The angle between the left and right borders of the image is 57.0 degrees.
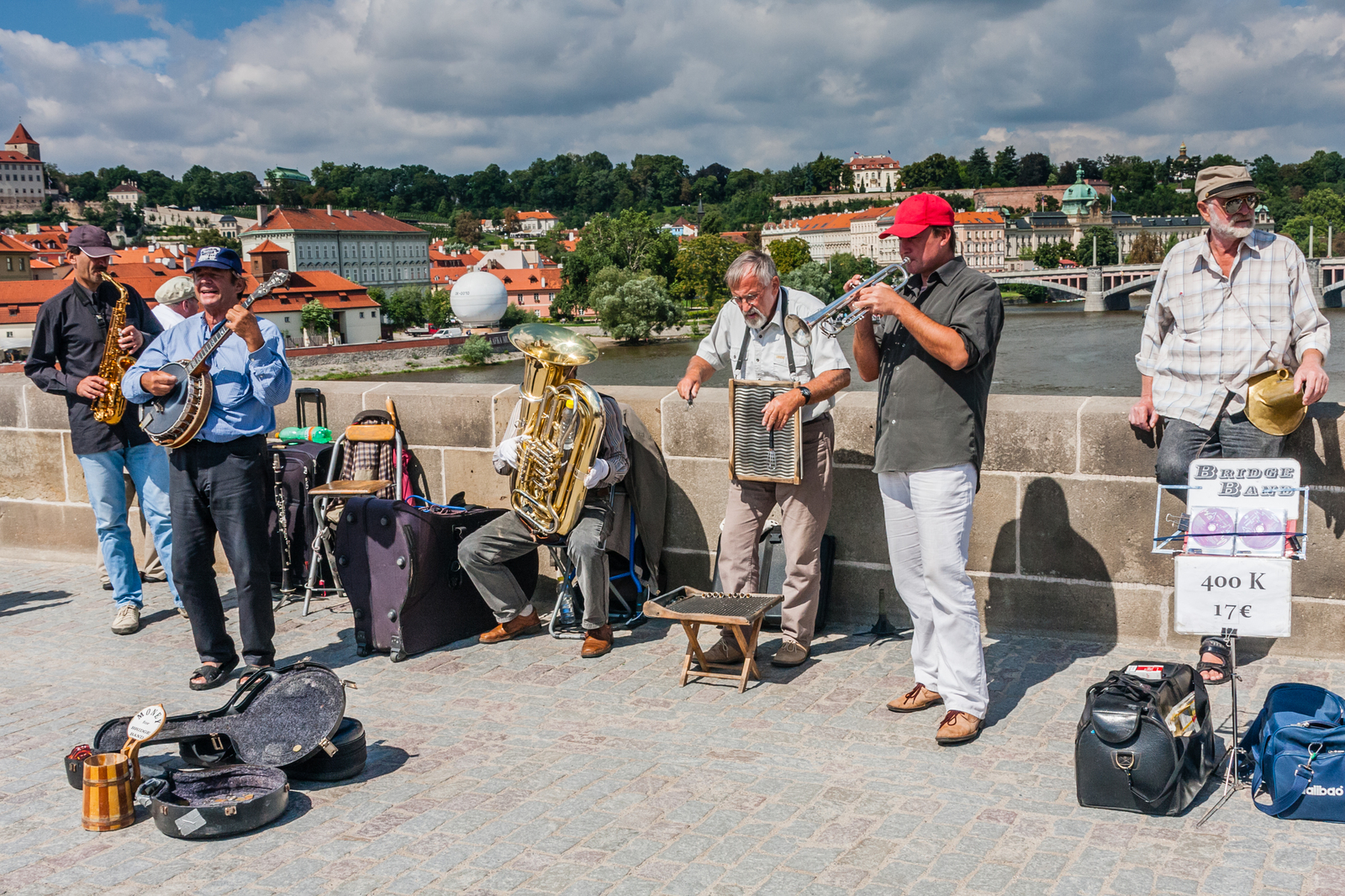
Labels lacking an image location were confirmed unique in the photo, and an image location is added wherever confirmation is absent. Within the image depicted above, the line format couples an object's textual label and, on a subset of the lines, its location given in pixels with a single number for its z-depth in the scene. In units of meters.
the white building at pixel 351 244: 126.96
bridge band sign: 3.99
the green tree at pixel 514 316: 100.06
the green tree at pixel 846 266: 116.14
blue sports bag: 3.68
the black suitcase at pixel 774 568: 5.92
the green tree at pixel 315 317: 98.25
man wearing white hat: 7.10
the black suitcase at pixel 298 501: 6.82
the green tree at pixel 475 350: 80.88
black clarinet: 6.85
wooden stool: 4.99
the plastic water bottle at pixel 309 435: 6.99
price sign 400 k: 3.98
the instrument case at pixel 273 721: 4.21
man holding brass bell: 4.64
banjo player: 5.36
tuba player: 5.68
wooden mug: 3.90
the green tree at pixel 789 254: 125.06
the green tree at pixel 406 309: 118.44
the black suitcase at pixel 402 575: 5.68
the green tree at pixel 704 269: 109.06
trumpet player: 4.41
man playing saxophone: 6.46
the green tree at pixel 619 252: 106.88
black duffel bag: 3.78
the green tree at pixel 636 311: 88.75
